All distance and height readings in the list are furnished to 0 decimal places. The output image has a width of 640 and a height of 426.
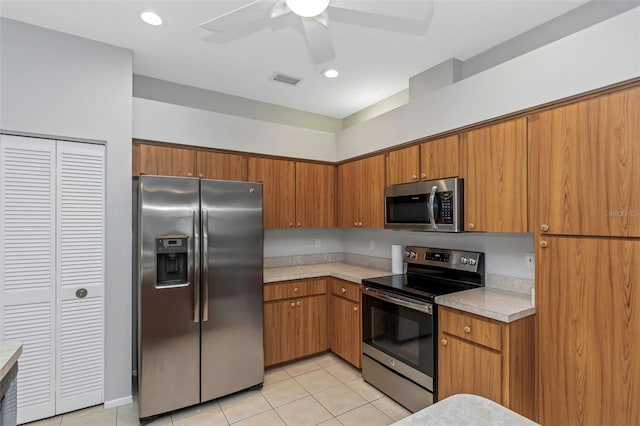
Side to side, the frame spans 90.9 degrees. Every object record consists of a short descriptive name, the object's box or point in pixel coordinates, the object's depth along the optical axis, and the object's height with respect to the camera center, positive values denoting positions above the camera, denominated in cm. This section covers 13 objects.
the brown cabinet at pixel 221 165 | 303 +50
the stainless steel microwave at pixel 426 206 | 243 +8
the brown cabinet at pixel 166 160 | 276 +50
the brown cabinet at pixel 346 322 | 300 -106
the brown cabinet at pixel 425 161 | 250 +47
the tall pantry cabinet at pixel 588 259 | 162 -25
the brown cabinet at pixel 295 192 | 338 +27
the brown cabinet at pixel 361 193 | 324 +24
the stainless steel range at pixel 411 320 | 229 -84
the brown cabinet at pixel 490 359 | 187 -91
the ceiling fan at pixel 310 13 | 153 +104
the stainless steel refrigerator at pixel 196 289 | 229 -58
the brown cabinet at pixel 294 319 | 304 -105
